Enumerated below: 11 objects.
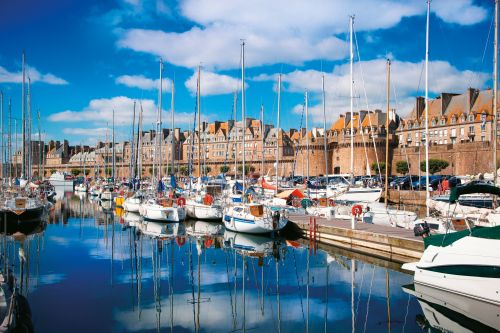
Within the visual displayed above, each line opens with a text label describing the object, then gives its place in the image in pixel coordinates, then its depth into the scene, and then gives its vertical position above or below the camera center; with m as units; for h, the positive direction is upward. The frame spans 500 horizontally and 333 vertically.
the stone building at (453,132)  71.88 +5.28
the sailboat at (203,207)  36.62 -3.11
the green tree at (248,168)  95.71 -0.72
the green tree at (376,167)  80.57 -0.44
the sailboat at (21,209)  32.88 -2.94
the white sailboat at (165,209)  35.81 -3.20
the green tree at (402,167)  80.10 -0.43
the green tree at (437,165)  72.17 -0.10
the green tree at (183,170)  101.56 -1.19
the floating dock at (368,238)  21.16 -3.43
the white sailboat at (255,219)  28.58 -3.08
